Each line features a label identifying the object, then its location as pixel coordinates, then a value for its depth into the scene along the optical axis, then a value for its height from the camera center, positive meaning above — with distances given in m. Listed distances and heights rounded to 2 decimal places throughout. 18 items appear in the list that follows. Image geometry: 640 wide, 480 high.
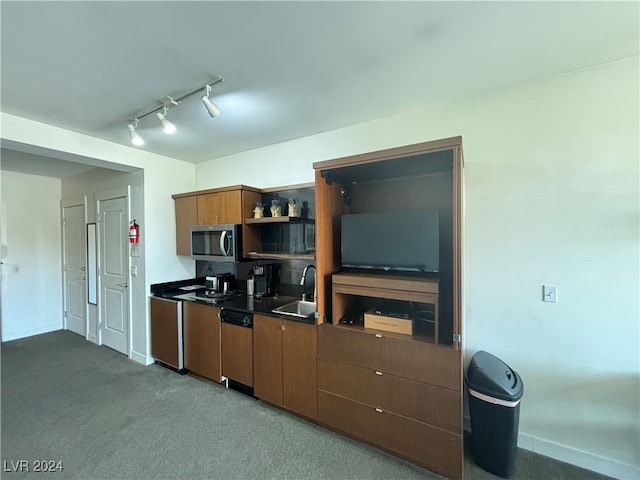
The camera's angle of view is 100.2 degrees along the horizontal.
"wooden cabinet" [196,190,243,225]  2.93 +0.34
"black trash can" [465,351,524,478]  1.67 -1.15
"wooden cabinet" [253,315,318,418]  2.14 -1.08
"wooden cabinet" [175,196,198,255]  3.31 +0.22
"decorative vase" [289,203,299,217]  2.79 +0.28
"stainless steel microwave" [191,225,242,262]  2.91 -0.05
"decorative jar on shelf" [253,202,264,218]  2.95 +0.30
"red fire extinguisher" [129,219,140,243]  3.28 +0.06
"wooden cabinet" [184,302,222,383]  2.73 -1.09
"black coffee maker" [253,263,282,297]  3.06 -0.48
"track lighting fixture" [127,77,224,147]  1.84 +1.04
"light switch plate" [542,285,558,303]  1.82 -0.40
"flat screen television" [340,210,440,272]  1.78 -0.04
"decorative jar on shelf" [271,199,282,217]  2.86 +0.30
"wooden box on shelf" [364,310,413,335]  1.84 -0.62
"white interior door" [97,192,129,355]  3.52 -0.48
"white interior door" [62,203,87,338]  4.22 -0.48
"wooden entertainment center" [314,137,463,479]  1.64 -0.66
